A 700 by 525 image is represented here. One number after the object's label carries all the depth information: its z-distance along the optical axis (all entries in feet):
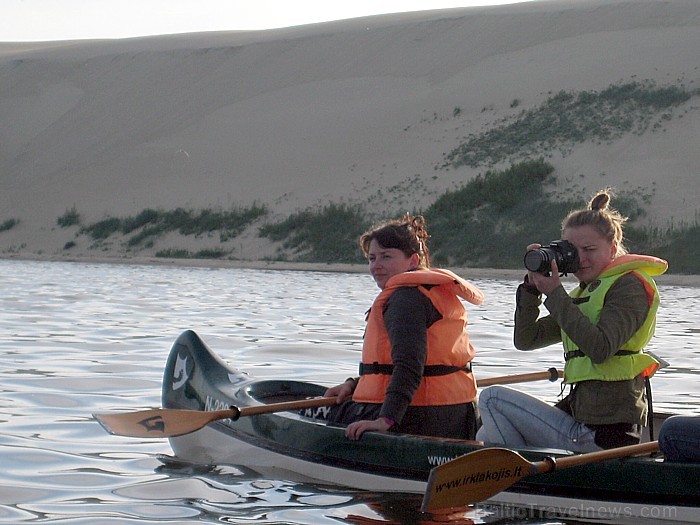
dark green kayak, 27.71
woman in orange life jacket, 29.78
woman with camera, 28.04
